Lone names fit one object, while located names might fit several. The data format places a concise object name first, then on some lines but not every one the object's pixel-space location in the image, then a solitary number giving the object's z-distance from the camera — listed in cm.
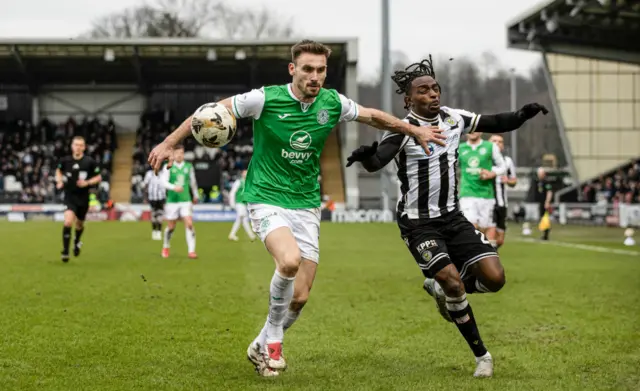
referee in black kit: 1753
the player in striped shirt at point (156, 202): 2731
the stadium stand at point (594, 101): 4338
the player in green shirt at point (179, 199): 1898
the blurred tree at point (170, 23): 7062
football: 679
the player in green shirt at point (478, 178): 1559
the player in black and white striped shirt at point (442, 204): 719
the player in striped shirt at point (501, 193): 1630
